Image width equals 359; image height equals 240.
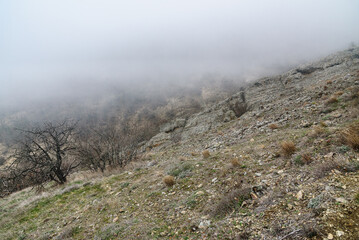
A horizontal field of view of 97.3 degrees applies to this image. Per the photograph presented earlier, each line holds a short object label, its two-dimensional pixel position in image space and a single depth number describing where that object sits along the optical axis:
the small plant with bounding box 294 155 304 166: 4.52
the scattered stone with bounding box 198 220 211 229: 3.50
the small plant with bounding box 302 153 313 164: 4.43
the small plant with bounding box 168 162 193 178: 6.95
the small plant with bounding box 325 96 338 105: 9.92
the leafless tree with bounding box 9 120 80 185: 12.71
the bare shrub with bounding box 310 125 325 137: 5.93
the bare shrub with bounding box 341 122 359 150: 4.09
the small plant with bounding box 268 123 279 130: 10.16
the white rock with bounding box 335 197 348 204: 2.60
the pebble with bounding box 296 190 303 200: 3.16
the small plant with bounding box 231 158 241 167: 5.89
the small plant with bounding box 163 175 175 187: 6.37
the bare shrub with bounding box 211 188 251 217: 3.73
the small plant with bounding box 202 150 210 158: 8.62
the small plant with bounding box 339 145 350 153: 4.20
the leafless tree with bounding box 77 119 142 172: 14.66
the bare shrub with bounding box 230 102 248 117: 30.23
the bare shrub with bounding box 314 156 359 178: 3.43
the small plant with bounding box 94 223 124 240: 4.25
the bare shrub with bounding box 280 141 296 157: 5.37
